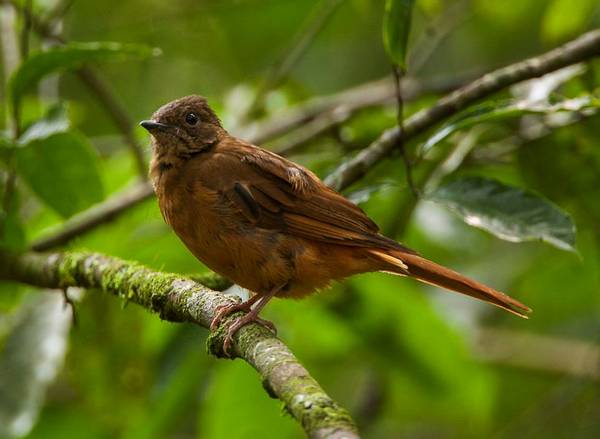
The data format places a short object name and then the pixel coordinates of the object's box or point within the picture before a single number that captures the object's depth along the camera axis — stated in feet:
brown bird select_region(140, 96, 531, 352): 23.61
